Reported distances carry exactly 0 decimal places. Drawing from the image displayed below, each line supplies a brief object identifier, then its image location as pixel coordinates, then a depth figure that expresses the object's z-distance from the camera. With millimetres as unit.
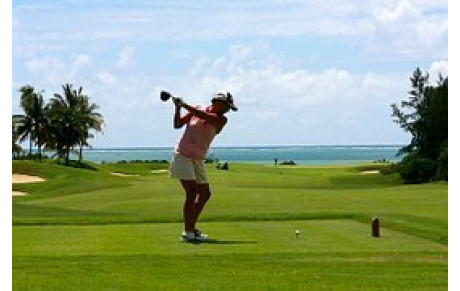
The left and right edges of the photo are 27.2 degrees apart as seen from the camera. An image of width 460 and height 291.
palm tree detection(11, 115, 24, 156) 84462
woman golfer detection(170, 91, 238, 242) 12172
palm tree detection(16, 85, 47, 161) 85250
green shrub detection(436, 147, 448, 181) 52719
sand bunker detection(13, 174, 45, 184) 51416
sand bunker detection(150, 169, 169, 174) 79200
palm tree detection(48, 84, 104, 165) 87812
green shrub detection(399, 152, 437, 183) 56238
